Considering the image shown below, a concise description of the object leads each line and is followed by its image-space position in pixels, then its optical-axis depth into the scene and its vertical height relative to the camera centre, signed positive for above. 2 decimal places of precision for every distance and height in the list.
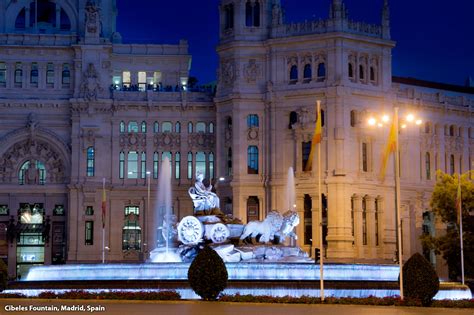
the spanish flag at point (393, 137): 54.95 +5.24
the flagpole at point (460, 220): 67.96 +1.07
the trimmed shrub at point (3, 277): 53.31 -1.93
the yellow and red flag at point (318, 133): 56.03 +5.55
